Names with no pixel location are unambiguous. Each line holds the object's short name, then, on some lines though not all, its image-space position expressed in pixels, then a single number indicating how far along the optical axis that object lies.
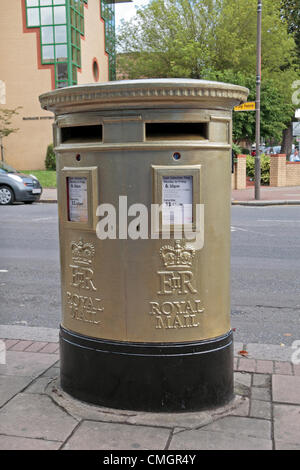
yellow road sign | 16.89
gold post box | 2.84
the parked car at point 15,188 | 16.08
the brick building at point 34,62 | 29.73
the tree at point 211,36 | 31.48
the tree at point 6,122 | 28.98
